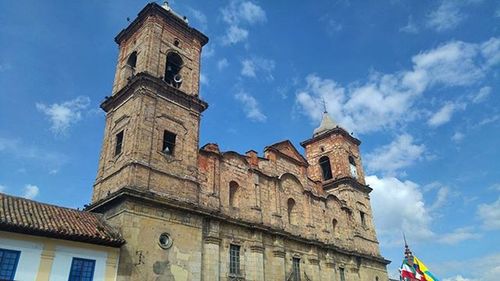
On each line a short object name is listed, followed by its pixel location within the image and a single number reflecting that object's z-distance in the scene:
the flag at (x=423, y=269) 31.86
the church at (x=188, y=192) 17.06
